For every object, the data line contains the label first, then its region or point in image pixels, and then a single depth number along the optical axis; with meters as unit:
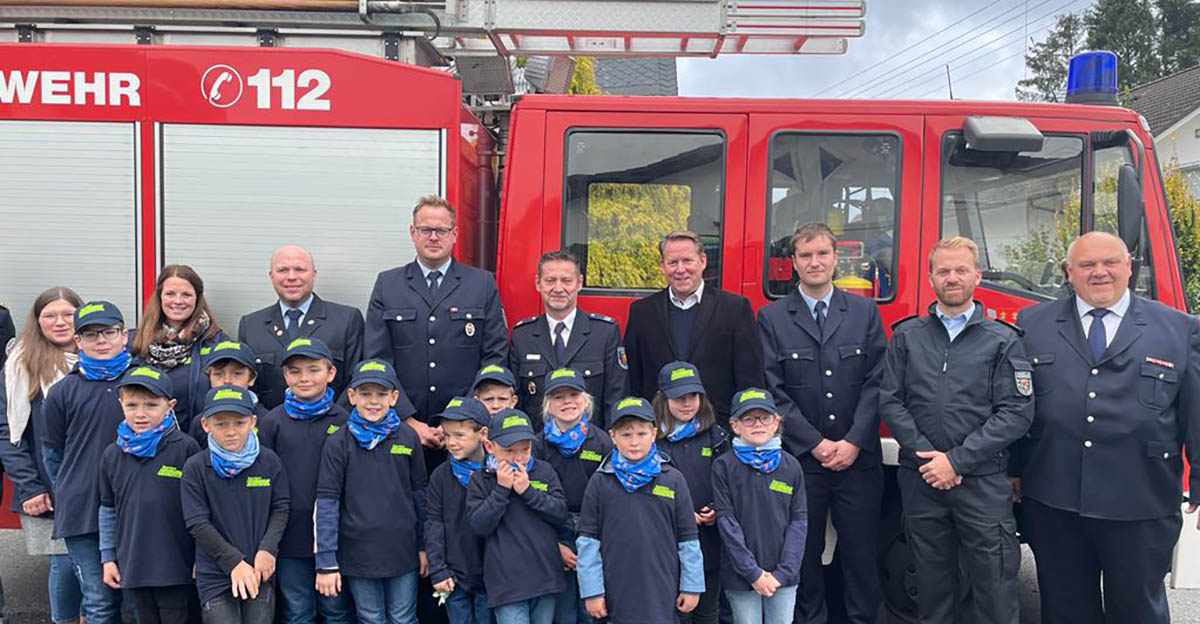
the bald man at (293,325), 3.82
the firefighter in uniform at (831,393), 3.75
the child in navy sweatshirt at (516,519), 3.25
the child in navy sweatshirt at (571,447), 3.43
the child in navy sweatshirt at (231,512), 3.29
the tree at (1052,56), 41.66
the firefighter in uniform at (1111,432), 3.29
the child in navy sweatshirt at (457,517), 3.41
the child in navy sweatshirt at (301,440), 3.51
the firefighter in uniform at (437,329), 3.84
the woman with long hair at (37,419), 3.81
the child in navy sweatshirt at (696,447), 3.51
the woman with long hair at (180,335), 3.79
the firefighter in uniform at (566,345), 3.75
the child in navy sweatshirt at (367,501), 3.42
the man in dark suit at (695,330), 3.75
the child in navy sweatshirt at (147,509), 3.38
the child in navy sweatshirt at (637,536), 3.22
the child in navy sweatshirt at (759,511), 3.40
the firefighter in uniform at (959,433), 3.43
